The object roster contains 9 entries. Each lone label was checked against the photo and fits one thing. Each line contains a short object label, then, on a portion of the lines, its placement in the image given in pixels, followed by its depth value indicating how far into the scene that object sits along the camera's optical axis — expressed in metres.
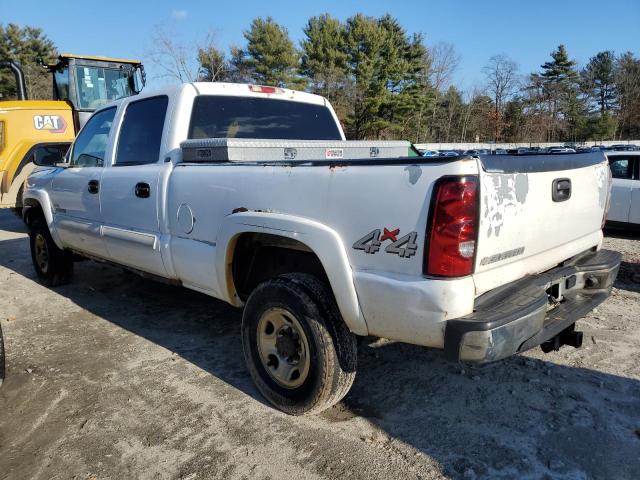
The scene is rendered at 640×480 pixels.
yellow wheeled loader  9.91
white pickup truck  2.25
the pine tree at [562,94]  52.97
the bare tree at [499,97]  52.69
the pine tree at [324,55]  43.72
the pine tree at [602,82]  59.00
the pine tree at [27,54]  40.41
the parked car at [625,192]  8.30
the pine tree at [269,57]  43.28
